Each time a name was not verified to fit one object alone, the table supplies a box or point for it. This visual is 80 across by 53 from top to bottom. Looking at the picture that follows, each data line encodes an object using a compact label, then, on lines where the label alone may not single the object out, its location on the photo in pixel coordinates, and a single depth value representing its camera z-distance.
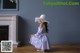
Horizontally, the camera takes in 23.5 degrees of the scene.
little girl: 4.28
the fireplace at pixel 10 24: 5.24
